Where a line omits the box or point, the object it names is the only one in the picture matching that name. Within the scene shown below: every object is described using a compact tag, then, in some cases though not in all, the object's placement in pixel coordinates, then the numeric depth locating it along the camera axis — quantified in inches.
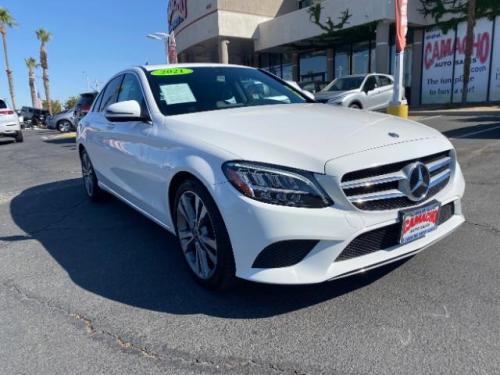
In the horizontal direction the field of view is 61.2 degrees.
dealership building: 737.0
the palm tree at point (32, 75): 2011.6
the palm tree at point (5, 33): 1648.6
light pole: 890.1
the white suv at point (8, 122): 607.8
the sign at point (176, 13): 1187.9
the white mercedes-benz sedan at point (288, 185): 90.4
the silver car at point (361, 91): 536.7
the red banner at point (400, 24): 416.8
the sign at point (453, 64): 717.9
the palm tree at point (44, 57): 1852.9
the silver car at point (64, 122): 937.2
